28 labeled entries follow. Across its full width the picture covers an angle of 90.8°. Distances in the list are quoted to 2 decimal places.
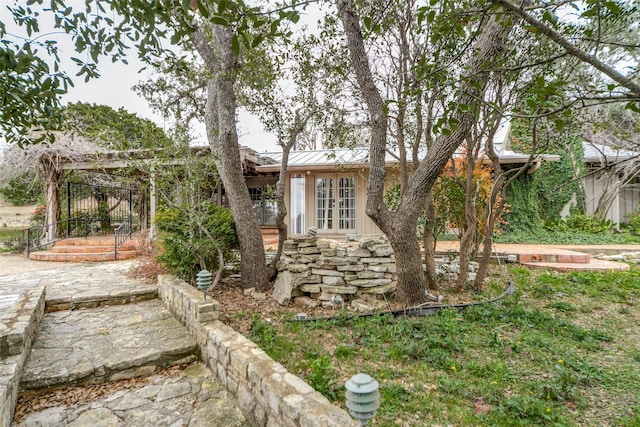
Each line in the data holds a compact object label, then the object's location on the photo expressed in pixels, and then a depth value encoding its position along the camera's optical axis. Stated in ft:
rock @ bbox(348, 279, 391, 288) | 15.53
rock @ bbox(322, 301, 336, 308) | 15.35
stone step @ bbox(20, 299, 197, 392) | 9.09
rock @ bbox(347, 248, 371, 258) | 15.85
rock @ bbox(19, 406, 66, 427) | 7.52
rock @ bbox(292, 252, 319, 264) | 16.42
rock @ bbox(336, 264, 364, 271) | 15.79
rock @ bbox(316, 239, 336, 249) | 16.35
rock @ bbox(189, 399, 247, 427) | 7.59
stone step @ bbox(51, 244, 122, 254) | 26.27
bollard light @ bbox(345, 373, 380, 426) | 4.84
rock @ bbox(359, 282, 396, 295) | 15.51
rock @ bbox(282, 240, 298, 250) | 16.88
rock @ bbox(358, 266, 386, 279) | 15.65
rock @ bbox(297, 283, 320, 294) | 16.15
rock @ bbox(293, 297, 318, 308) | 15.58
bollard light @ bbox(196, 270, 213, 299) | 11.16
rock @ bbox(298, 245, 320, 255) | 16.51
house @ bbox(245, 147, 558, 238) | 30.35
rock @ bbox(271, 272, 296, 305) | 15.68
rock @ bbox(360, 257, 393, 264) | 15.83
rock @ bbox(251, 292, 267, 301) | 16.15
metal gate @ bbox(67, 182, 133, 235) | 35.65
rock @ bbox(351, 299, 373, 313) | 14.43
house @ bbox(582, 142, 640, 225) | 34.24
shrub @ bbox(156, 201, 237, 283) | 15.84
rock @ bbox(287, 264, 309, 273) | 16.34
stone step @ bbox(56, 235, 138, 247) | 27.55
